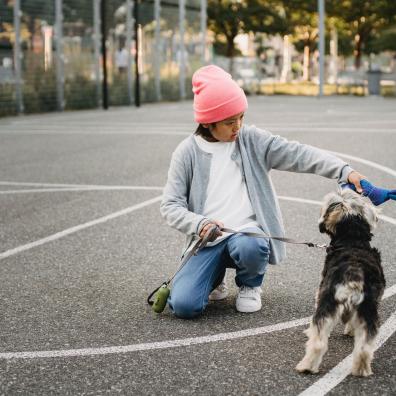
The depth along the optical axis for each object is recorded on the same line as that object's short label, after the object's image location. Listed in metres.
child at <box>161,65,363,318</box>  5.10
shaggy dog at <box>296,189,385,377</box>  4.06
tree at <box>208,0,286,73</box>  41.22
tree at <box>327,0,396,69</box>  42.34
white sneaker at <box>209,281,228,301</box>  5.55
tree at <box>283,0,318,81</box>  44.62
